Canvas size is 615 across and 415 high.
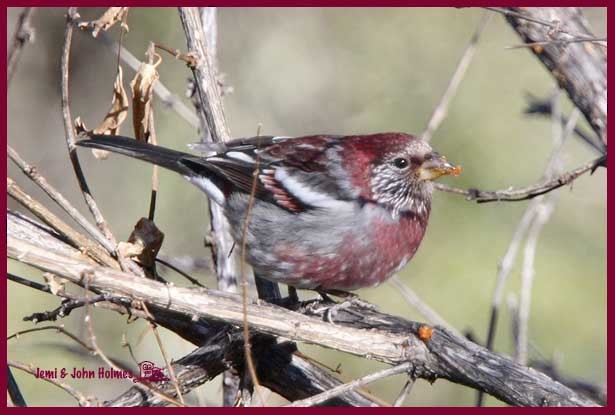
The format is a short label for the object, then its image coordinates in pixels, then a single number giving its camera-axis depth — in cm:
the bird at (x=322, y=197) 926
